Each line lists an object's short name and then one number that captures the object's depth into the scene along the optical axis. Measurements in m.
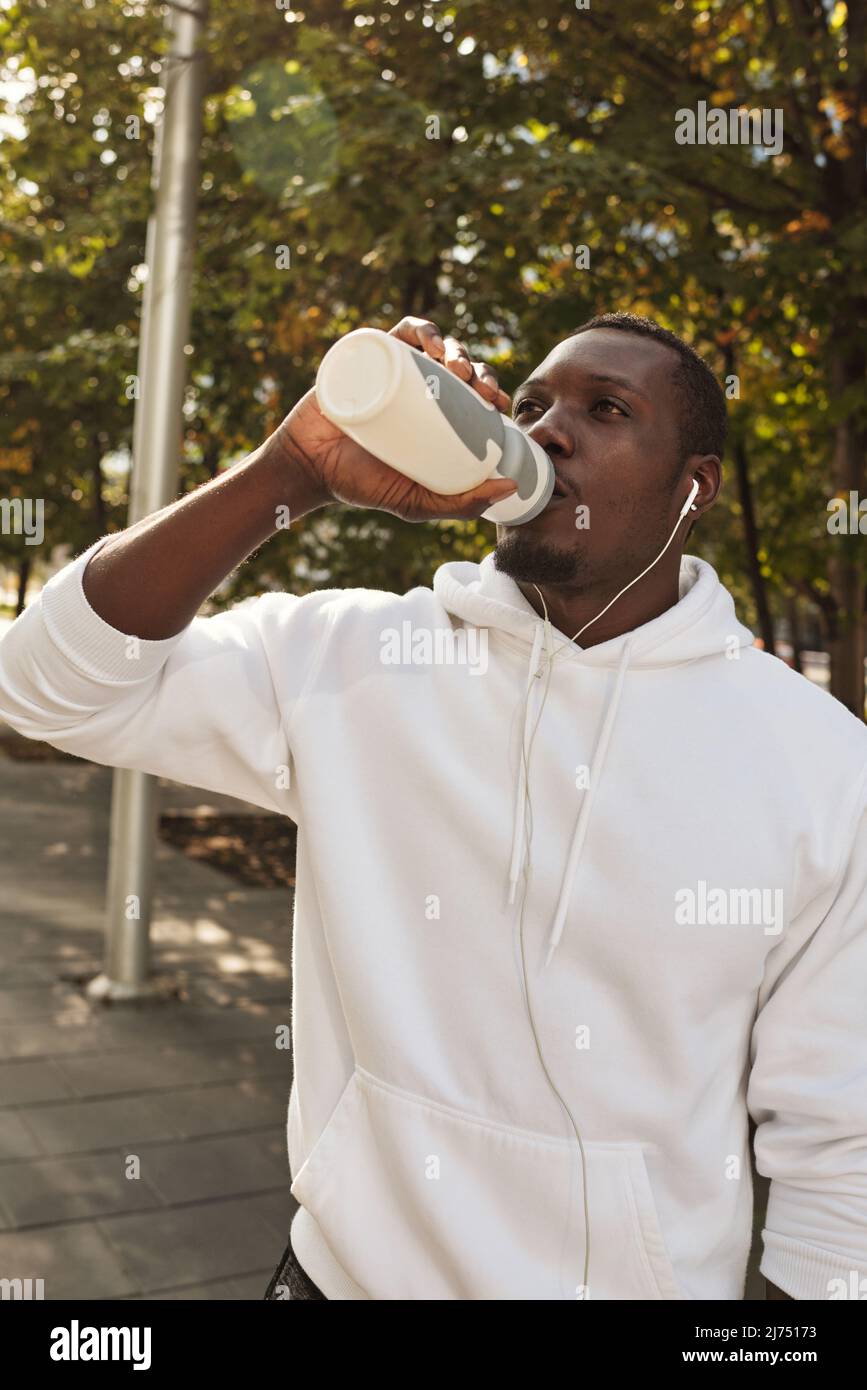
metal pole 6.01
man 1.77
